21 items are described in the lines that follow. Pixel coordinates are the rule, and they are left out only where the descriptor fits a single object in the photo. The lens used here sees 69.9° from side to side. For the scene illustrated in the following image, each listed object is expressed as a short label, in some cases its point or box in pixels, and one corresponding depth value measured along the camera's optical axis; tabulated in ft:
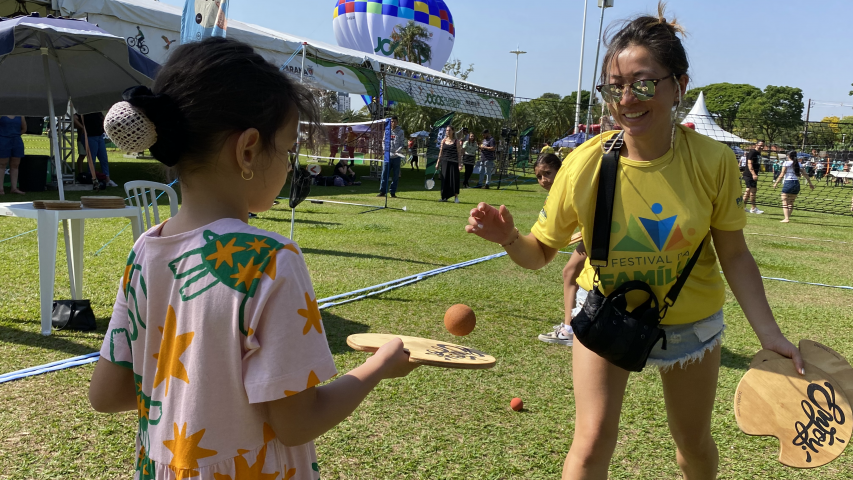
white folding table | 15.35
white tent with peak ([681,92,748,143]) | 94.45
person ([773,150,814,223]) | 52.80
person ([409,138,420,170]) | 104.12
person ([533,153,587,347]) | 16.47
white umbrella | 19.59
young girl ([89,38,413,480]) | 3.94
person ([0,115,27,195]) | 40.88
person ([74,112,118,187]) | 48.03
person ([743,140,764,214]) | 54.65
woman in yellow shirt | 7.37
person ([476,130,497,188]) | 75.08
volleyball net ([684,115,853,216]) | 75.41
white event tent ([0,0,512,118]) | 41.09
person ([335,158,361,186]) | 69.51
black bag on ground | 15.90
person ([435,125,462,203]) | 54.70
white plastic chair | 16.90
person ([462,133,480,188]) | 70.74
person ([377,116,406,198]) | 56.18
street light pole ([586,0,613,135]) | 105.71
